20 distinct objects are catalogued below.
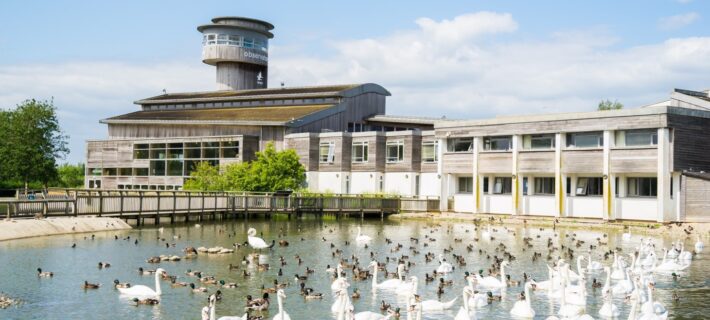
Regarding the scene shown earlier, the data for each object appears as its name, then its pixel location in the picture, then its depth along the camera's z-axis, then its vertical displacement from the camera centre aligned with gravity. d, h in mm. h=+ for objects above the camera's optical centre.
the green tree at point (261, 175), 67438 +671
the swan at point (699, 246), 37922 -2891
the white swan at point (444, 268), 30094 -3299
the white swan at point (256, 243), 36062 -2888
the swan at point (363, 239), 41000 -2980
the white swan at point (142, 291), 23391 -3459
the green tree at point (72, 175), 108975 +749
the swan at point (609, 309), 22125 -3593
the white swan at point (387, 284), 26250 -3481
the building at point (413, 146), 52594 +3424
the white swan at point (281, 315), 19325 -3406
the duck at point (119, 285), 24688 -3426
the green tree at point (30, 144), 70812 +3389
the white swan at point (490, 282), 26547 -3387
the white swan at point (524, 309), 21859 -3576
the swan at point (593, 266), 30808 -3253
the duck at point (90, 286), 24938 -3503
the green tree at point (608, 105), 120875 +13433
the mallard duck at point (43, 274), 26625 -3363
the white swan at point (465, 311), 20239 -3410
